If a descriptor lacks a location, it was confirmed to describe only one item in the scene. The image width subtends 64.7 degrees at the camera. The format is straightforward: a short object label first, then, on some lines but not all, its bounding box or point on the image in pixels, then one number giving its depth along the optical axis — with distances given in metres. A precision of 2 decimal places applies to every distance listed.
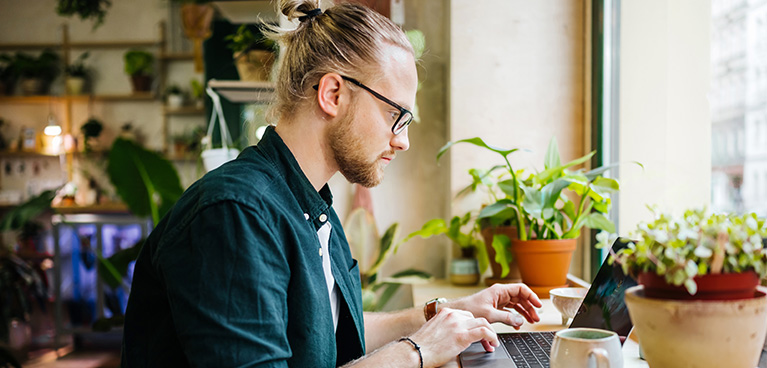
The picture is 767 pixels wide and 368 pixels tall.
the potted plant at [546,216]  1.72
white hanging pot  2.13
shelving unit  5.84
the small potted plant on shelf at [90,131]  5.67
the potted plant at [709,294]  0.68
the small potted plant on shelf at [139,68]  5.62
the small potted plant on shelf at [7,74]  5.71
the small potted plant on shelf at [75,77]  5.82
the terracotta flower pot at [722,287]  0.69
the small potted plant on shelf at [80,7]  3.96
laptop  1.06
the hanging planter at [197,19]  4.07
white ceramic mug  0.75
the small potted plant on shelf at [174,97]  5.76
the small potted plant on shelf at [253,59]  2.46
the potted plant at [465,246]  2.09
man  0.87
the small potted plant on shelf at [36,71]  5.66
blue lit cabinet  4.48
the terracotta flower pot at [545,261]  1.78
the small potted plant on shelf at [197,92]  5.62
